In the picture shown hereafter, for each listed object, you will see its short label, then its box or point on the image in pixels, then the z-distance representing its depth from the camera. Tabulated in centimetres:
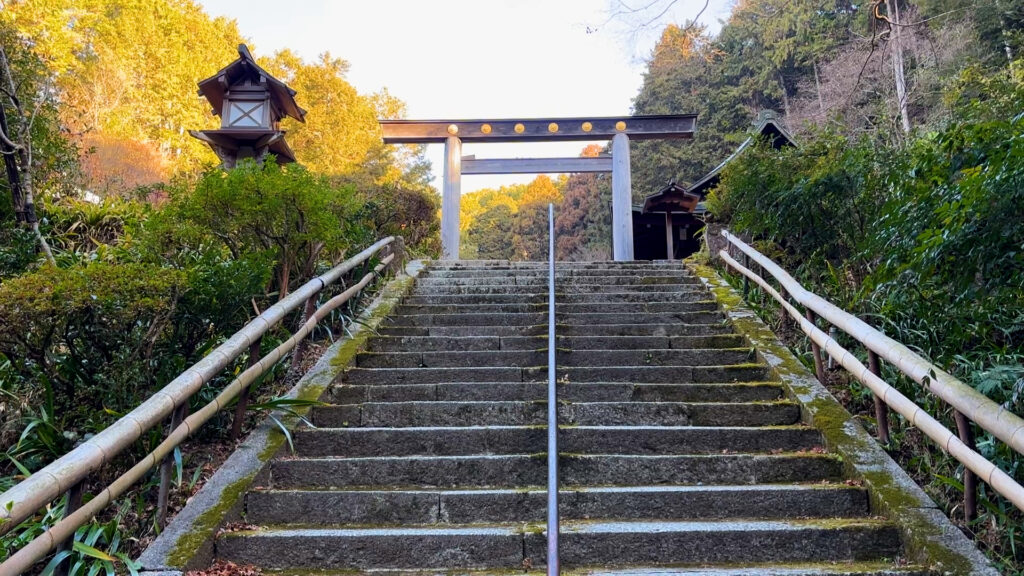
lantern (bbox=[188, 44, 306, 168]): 868
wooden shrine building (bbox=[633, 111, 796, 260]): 1302
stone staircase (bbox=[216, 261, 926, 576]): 271
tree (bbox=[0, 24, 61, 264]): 576
